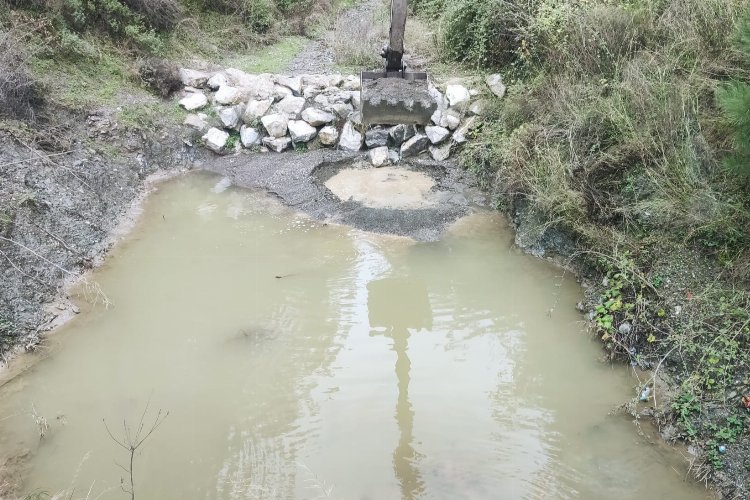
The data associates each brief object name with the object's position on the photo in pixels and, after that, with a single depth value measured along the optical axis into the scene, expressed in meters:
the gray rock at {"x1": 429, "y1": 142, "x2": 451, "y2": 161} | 7.30
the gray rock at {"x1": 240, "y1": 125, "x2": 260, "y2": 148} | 7.64
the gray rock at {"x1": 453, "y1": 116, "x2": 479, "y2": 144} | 7.30
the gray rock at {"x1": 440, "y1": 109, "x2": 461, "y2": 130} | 7.39
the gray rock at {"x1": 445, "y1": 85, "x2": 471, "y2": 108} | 7.52
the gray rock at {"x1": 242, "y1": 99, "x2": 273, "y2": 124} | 7.72
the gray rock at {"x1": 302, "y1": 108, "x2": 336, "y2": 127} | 7.59
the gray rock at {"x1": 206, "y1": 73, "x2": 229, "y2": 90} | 8.11
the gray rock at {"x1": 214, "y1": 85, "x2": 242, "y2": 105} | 7.89
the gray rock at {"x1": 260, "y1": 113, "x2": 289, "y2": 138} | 7.59
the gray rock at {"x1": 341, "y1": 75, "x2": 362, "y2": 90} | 8.13
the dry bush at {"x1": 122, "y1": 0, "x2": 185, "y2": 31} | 8.45
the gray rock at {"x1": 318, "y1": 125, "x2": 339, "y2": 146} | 7.52
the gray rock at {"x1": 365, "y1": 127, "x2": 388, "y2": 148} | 7.44
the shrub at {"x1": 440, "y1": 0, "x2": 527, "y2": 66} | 7.60
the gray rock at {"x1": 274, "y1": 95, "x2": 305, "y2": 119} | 7.73
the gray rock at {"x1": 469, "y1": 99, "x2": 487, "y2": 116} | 7.36
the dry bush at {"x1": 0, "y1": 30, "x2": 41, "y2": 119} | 6.17
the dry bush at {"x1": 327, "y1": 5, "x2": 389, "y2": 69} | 9.07
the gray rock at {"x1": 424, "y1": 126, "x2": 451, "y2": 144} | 7.34
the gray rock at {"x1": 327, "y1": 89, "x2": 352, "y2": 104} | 7.85
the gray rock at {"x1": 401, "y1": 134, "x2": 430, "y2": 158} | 7.36
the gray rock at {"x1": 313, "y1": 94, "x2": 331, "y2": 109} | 7.81
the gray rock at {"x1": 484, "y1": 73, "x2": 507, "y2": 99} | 7.46
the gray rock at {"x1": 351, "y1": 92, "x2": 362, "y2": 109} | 7.78
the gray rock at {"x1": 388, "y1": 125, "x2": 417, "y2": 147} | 7.38
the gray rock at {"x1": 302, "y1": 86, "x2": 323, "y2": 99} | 8.01
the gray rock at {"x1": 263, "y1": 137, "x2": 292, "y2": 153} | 7.57
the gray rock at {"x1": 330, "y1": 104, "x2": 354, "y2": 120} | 7.71
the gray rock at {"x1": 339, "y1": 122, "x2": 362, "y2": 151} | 7.49
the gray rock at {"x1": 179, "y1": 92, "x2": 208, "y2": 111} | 7.77
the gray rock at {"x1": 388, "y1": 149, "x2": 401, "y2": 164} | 7.31
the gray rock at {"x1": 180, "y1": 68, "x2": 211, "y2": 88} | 8.13
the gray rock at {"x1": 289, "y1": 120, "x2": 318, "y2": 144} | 7.53
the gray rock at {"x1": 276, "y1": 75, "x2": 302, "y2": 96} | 8.07
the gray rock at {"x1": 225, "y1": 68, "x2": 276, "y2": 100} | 8.01
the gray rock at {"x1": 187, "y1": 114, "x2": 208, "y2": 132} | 7.62
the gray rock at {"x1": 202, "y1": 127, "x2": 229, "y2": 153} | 7.55
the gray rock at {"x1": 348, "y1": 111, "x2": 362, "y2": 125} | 7.56
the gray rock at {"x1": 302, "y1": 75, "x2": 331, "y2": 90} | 8.20
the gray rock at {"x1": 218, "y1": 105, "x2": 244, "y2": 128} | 7.66
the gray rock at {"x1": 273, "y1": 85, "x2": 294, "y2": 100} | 7.96
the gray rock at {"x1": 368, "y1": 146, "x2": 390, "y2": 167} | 7.21
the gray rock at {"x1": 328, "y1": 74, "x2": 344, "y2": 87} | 8.23
